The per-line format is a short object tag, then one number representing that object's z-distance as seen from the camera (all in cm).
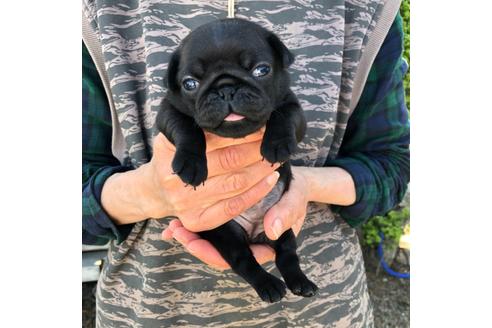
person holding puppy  36
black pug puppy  28
